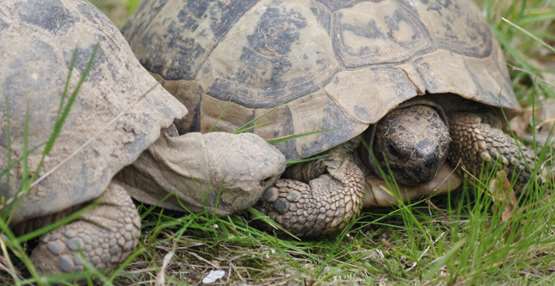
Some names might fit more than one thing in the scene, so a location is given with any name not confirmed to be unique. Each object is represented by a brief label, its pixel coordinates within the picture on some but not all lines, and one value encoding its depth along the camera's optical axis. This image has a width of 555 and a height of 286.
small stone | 2.66
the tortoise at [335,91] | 3.03
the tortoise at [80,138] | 2.39
